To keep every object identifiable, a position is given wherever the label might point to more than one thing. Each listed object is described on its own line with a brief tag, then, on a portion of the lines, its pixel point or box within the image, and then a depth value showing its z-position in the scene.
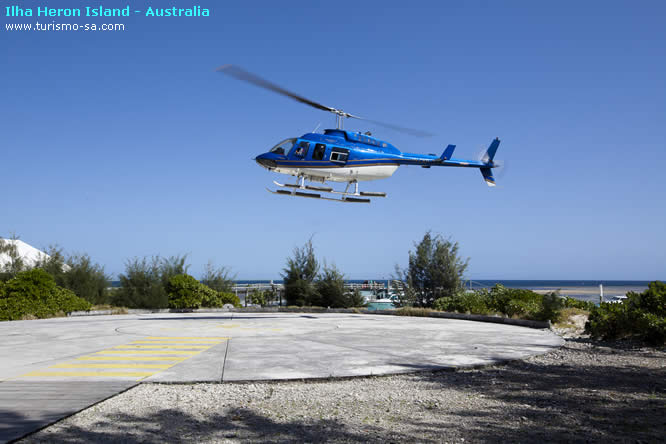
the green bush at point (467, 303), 14.55
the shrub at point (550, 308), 11.77
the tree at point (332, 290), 19.92
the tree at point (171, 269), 20.47
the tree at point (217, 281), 23.00
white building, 21.92
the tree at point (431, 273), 18.67
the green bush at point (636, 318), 8.19
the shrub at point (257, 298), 23.82
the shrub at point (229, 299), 20.42
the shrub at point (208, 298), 18.73
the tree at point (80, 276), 19.08
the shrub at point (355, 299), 20.03
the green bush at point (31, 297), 14.16
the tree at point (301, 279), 20.53
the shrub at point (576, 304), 14.95
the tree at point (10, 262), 19.25
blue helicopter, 14.85
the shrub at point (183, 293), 18.11
